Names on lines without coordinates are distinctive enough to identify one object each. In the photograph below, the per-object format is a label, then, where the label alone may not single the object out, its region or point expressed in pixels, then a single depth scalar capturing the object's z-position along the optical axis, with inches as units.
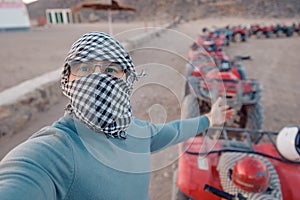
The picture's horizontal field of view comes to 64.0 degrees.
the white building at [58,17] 1649.5
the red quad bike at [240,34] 514.1
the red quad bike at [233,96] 117.6
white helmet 64.9
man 27.0
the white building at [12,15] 722.8
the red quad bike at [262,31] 565.6
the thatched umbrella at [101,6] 331.3
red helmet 56.8
